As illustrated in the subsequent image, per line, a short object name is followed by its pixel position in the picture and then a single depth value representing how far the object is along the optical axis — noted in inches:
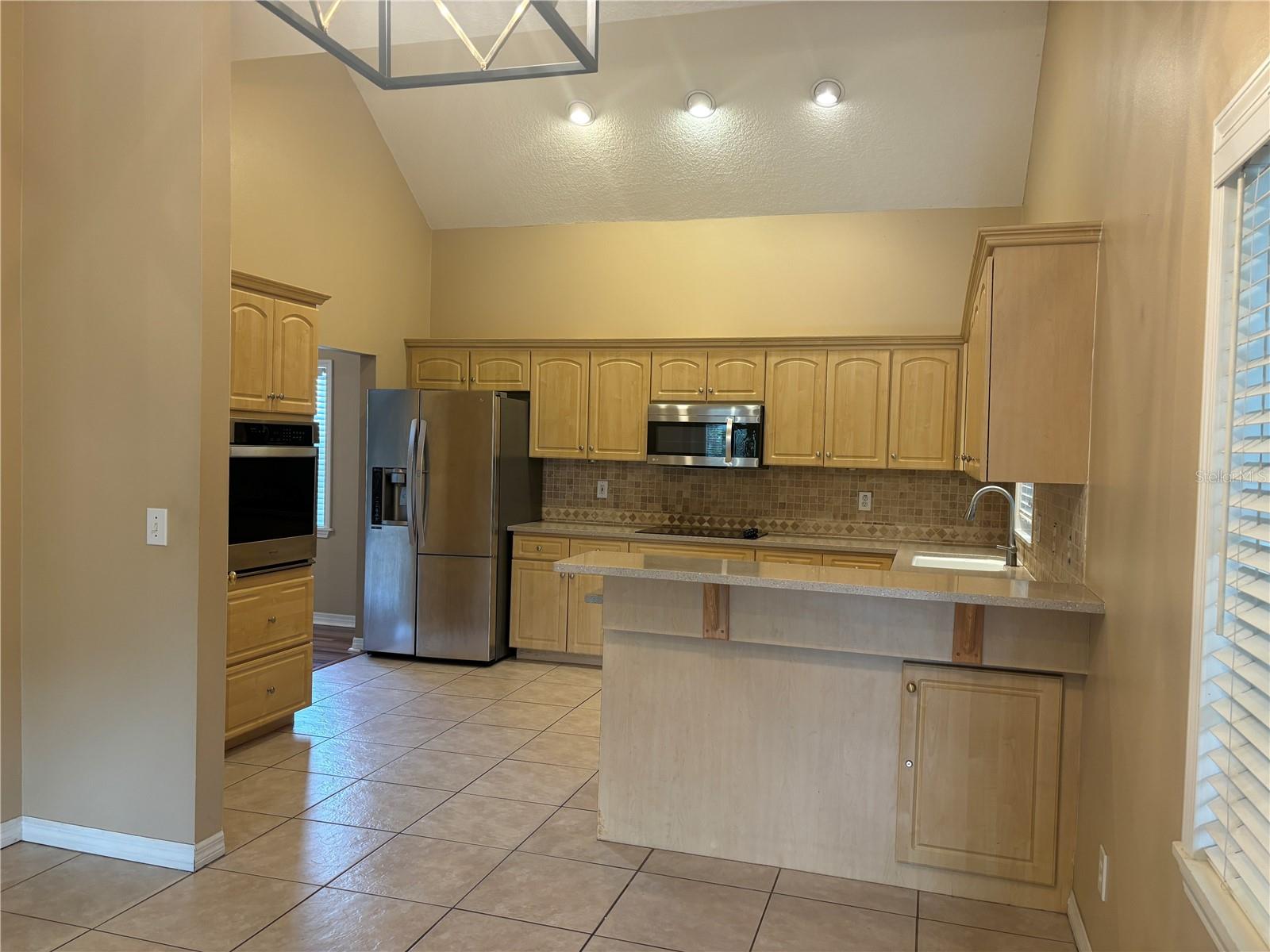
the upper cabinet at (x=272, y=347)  158.7
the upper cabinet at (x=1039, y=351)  113.4
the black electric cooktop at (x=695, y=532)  237.5
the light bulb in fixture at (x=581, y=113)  220.4
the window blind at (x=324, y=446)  286.0
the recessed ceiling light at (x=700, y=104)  208.5
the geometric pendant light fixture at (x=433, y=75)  82.0
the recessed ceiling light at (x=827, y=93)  199.2
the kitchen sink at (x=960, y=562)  181.6
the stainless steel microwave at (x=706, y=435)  228.8
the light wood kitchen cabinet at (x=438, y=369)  254.8
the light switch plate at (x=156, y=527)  118.6
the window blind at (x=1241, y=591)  56.2
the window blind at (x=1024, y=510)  186.2
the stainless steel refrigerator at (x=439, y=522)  232.7
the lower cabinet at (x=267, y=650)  162.9
